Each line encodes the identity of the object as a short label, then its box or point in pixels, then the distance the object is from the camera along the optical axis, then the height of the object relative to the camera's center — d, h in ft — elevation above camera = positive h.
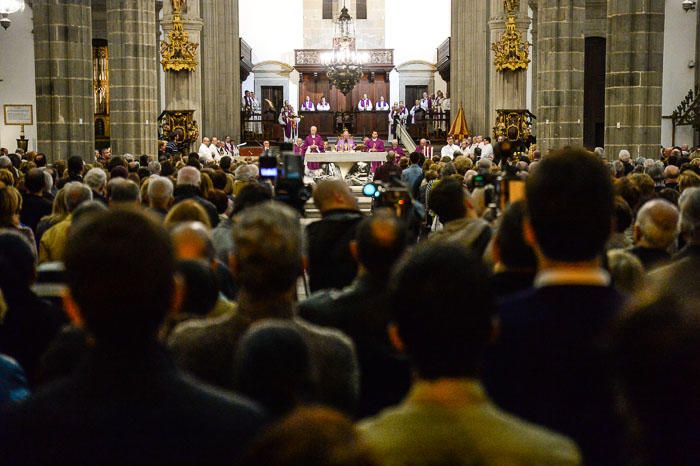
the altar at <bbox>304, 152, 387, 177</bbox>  82.84 -2.36
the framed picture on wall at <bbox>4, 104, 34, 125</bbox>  108.37 +1.08
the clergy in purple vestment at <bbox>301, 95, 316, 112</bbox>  153.48 +2.53
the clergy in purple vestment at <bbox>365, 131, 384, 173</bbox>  91.80 -1.65
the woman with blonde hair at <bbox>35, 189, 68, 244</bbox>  27.20 -2.04
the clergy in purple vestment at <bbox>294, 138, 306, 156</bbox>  91.35 -1.80
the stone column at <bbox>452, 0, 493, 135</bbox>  115.24 +6.54
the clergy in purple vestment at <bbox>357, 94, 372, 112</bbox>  154.58 +2.66
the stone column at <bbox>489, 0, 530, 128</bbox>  93.76 +3.75
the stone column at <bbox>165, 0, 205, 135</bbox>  98.07 +3.21
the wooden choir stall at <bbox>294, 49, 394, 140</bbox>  152.97 +0.36
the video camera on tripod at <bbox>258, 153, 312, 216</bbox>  24.61 -1.28
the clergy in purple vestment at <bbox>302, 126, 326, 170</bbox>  90.64 -1.61
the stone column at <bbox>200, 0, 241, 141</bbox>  115.75 +5.71
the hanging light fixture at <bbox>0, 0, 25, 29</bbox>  82.28 +8.66
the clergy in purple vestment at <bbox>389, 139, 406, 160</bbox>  92.56 -2.21
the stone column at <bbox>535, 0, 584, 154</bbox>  74.33 +3.53
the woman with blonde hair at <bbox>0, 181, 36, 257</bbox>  25.85 -1.87
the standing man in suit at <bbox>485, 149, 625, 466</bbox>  9.97 -1.98
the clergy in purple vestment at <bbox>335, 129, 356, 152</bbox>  88.07 -1.57
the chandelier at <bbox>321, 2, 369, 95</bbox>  133.28 +6.49
